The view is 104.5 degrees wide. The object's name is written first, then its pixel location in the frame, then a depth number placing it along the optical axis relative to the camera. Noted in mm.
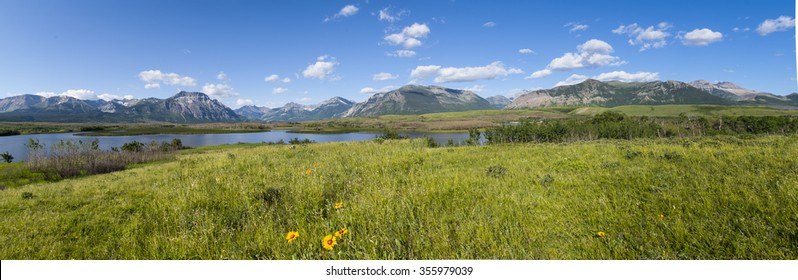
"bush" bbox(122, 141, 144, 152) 66988
